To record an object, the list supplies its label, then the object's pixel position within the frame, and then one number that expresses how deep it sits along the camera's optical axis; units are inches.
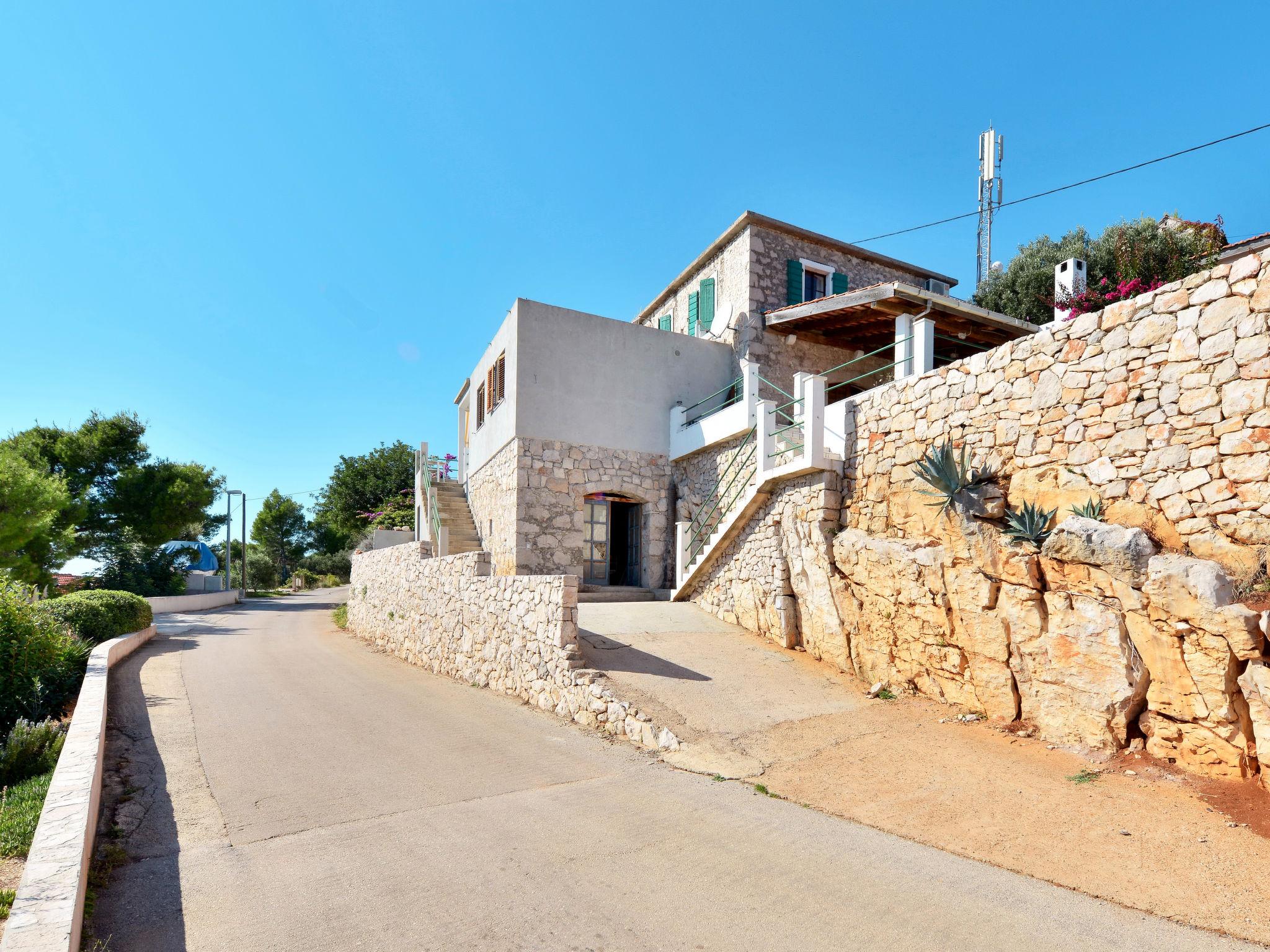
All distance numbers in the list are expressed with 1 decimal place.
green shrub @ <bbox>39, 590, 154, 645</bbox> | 490.9
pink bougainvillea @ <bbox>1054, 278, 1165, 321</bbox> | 419.2
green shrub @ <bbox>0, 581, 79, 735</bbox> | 317.7
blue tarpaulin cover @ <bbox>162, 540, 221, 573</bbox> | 1310.3
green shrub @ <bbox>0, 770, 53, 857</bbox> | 171.9
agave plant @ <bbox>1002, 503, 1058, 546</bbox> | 259.8
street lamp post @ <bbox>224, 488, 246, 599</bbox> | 1223.4
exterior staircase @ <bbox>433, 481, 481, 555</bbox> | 625.3
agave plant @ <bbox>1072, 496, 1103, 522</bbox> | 252.1
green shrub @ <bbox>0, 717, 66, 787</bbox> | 243.9
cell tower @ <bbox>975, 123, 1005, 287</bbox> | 796.0
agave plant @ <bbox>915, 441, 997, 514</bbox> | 298.0
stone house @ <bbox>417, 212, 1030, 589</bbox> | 516.1
